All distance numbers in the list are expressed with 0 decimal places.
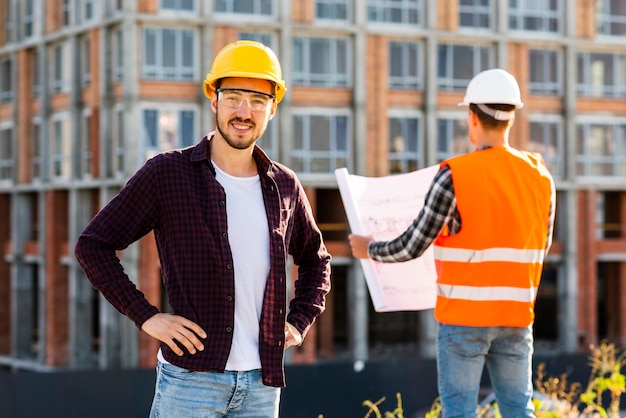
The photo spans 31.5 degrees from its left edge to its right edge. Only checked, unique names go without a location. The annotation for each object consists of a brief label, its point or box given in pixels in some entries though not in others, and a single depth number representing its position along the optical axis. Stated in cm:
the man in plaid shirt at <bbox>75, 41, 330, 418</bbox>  411
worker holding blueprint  542
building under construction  3375
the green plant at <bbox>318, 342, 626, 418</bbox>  773
